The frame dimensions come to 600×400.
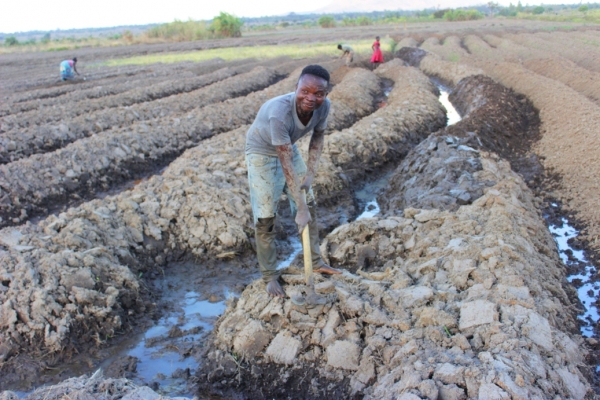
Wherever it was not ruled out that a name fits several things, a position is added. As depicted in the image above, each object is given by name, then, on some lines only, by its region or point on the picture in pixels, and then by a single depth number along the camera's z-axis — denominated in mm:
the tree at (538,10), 81250
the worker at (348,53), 21894
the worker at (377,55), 22281
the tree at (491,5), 85931
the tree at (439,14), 72812
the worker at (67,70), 19406
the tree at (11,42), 53512
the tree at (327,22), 72562
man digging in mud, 3508
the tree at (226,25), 53500
